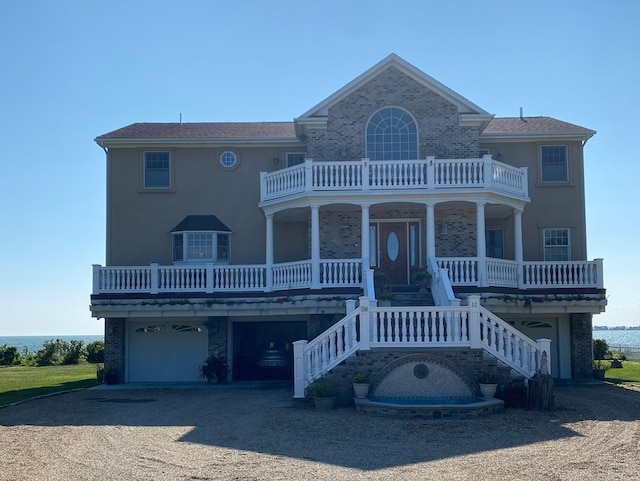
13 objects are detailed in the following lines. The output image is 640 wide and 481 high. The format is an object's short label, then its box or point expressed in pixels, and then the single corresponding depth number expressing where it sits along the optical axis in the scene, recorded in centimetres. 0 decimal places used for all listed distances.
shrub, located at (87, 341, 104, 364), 3994
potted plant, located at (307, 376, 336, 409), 1656
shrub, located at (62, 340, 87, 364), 4053
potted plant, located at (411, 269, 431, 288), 2234
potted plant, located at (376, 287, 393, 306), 2075
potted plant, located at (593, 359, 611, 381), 2533
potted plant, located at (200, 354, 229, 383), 2469
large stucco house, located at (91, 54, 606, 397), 2319
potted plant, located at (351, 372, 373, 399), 1669
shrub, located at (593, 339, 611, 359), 3350
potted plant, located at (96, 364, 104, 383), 2602
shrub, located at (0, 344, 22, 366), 4031
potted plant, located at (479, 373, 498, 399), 1669
